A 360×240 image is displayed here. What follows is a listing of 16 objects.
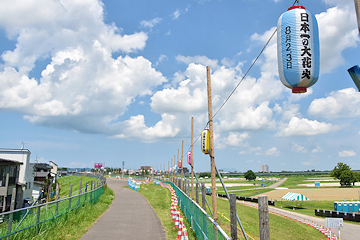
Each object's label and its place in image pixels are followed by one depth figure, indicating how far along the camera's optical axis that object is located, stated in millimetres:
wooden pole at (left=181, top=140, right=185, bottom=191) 36812
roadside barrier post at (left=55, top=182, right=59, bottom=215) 12945
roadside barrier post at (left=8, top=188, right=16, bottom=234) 8516
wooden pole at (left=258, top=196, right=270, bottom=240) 5664
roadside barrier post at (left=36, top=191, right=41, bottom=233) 10805
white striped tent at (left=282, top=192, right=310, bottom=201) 42559
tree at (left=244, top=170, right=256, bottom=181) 165612
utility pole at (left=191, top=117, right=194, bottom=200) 25031
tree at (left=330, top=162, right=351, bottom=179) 102388
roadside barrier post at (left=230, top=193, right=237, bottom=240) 8367
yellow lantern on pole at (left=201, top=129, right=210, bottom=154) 14317
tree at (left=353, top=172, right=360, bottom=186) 96225
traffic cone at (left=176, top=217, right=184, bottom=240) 10688
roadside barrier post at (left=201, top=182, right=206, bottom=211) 13500
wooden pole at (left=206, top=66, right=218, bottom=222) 12666
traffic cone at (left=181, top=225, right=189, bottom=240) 9719
